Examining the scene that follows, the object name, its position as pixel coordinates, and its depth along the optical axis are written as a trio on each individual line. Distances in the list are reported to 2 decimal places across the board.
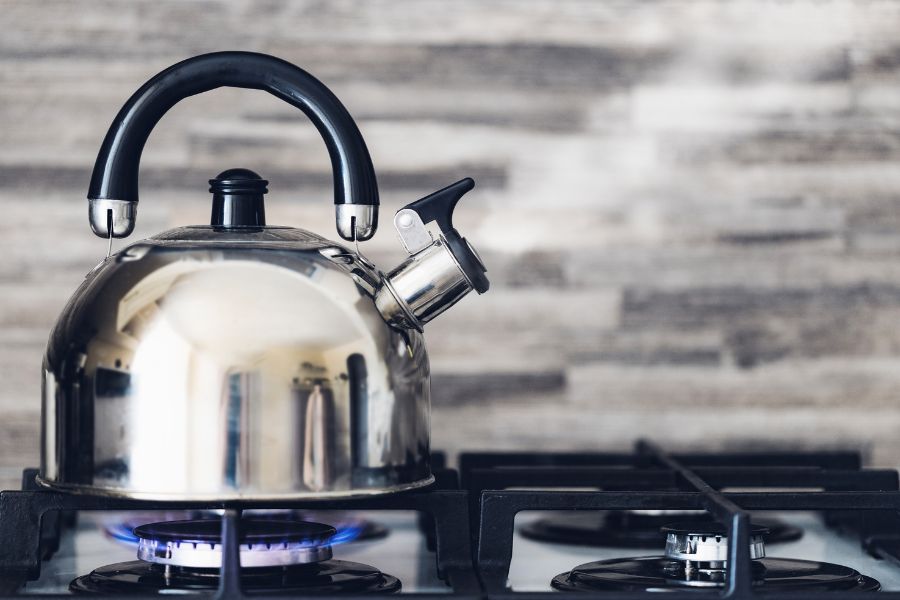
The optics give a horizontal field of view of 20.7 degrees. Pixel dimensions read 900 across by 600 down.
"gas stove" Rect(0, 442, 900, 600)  1.25
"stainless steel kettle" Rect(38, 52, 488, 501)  1.23
